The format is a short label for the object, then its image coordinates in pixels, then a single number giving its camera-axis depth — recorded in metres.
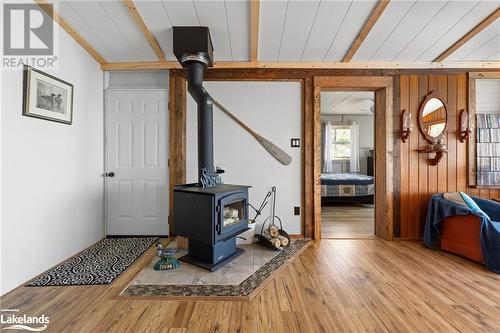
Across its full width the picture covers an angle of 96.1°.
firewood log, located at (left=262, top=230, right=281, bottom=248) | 2.70
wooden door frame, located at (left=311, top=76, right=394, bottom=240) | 3.04
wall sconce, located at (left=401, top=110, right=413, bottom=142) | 2.97
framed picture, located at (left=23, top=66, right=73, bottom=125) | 1.99
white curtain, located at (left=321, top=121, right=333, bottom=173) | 6.79
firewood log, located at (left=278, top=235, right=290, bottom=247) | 2.77
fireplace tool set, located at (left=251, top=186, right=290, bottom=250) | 2.73
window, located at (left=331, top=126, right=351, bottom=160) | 6.95
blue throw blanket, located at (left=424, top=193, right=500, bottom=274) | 2.19
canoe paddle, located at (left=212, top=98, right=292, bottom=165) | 3.07
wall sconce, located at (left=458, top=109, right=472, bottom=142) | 2.97
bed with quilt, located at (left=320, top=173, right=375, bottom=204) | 4.82
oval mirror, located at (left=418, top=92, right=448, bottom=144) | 3.02
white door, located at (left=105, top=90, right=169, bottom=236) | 3.12
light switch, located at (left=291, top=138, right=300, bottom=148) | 3.09
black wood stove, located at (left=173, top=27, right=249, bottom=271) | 2.12
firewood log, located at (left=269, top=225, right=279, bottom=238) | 2.80
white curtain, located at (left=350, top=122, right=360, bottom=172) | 6.88
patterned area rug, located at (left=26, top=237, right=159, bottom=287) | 2.02
